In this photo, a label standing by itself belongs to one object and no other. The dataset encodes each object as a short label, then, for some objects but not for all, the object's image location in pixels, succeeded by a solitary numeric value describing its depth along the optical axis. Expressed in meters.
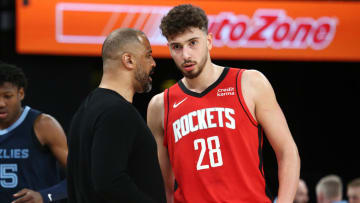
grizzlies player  7.91
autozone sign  15.59
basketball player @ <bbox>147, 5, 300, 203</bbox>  6.29
